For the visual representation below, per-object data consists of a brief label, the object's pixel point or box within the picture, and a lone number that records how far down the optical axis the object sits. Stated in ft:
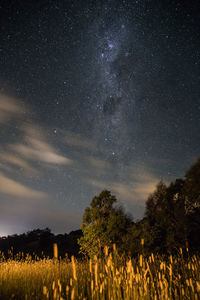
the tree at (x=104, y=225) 41.31
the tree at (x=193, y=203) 41.68
